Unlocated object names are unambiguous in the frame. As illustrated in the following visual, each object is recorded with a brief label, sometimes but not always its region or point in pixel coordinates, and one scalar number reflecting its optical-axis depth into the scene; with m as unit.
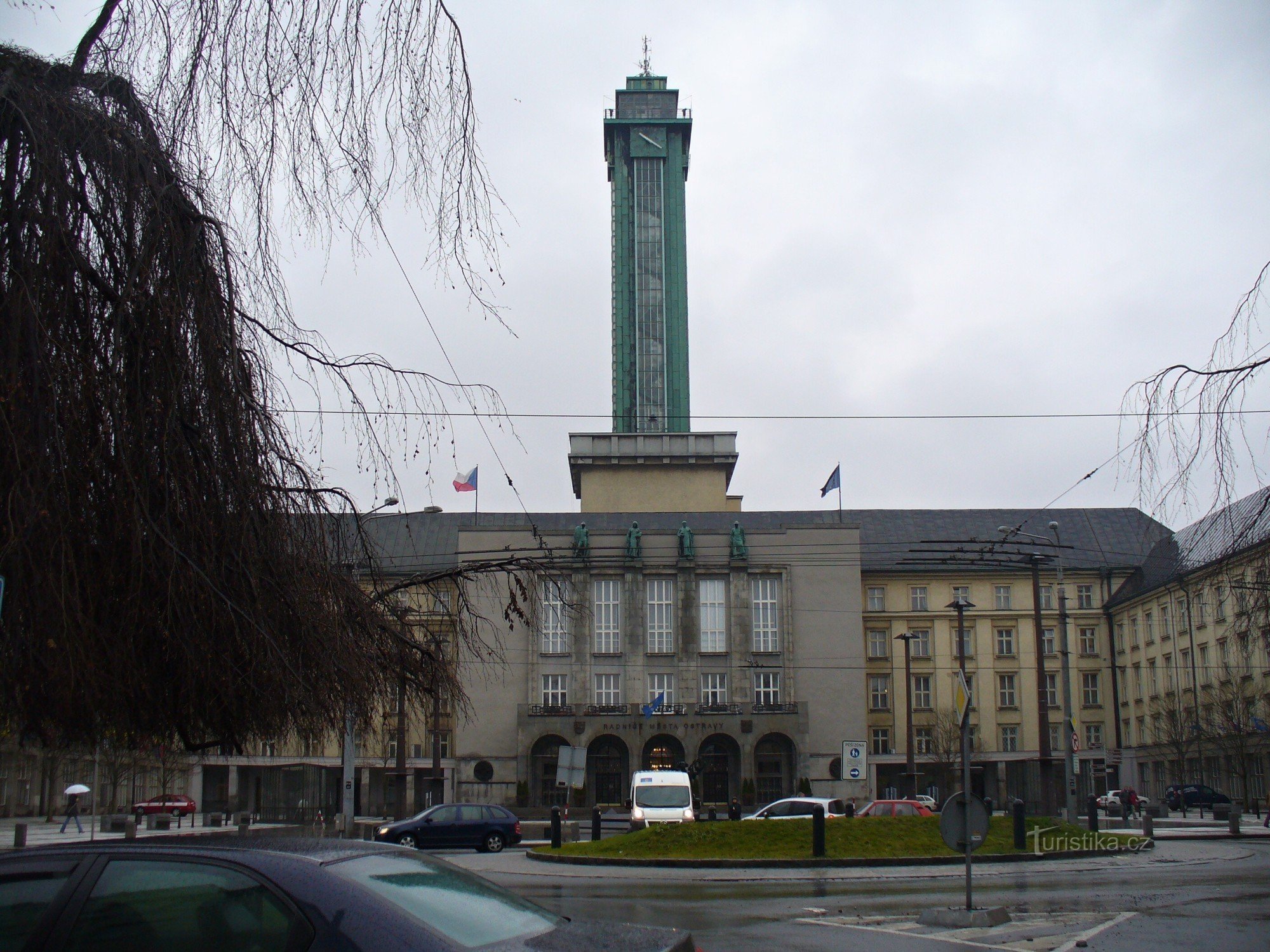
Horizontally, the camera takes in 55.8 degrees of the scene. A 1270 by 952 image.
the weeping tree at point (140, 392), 5.96
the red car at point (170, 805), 60.22
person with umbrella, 49.34
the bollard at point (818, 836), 24.33
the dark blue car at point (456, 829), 33.19
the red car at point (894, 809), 34.42
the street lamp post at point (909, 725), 54.85
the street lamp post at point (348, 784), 32.94
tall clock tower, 100.12
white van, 37.31
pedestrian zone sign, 35.66
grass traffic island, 24.22
